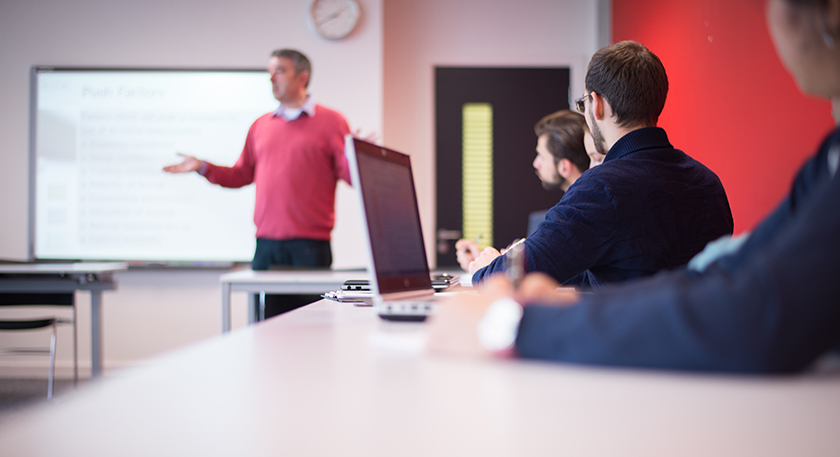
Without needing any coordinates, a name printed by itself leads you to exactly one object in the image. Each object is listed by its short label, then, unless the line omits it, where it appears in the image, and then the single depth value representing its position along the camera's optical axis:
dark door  4.79
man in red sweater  3.41
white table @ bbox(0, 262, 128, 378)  3.32
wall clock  4.37
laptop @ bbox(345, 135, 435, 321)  1.04
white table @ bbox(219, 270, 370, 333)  2.53
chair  3.66
